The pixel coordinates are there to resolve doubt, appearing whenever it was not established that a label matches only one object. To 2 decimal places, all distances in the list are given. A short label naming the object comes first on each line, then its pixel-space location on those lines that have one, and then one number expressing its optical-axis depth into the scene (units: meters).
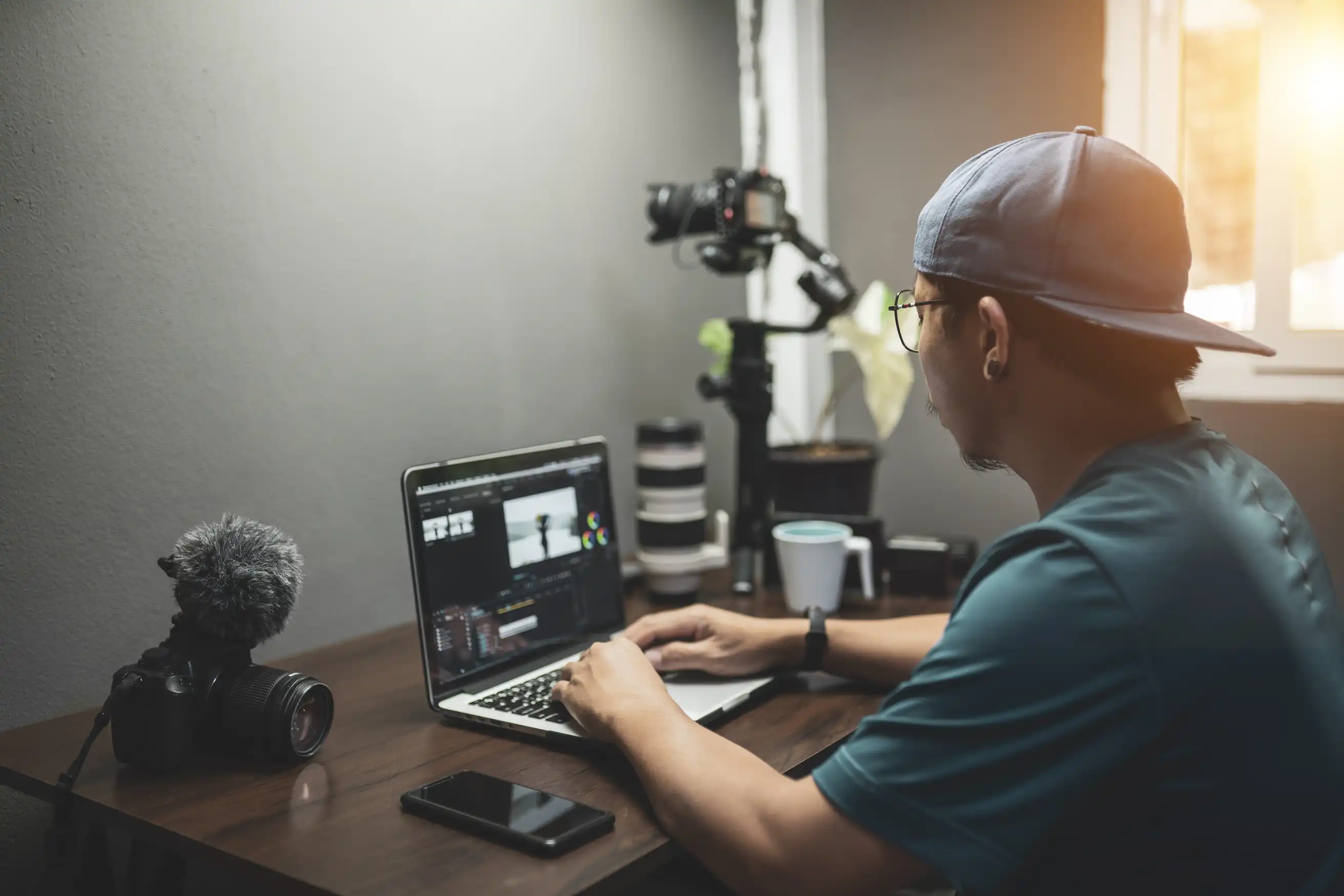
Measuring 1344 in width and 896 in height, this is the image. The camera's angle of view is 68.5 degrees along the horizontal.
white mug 1.57
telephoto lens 1.67
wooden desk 0.82
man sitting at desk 0.71
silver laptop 1.18
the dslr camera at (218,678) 0.99
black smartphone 0.85
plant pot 1.76
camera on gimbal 1.71
